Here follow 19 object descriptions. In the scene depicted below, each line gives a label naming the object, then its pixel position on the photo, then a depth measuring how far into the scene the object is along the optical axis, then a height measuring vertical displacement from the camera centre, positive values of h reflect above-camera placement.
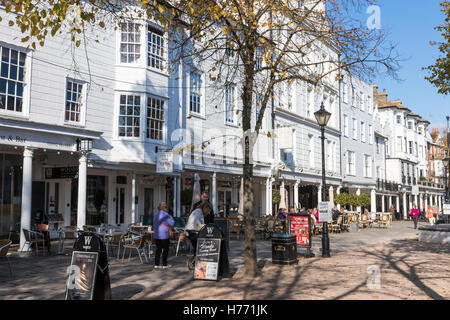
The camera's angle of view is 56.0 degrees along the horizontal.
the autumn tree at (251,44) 9.78 +3.87
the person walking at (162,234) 10.59 -0.87
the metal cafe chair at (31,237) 12.59 -1.20
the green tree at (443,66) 15.35 +4.93
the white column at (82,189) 15.48 +0.36
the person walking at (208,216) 12.16 -0.49
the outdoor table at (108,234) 11.98 -1.02
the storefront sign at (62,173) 16.42 +1.03
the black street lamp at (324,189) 13.20 +0.33
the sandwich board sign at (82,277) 6.66 -1.24
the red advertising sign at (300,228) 13.32 -0.92
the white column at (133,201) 18.06 -0.09
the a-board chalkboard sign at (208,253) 8.95 -1.15
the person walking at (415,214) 29.81 -1.03
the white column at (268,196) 27.00 +0.21
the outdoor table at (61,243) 13.23 -1.41
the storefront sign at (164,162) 17.69 +1.54
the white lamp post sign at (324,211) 13.65 -0.38
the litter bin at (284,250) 11.18 -1.33
